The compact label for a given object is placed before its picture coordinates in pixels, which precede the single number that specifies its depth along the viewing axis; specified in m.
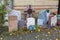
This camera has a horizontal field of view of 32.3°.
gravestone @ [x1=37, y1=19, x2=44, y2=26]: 3.13
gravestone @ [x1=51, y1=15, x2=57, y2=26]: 3.12
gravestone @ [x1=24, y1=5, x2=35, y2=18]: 3.15
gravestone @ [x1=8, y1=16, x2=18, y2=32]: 2.89
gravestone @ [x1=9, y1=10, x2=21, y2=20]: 3.11
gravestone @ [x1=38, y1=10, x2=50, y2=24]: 3.18
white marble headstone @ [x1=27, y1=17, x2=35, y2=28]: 3.02
